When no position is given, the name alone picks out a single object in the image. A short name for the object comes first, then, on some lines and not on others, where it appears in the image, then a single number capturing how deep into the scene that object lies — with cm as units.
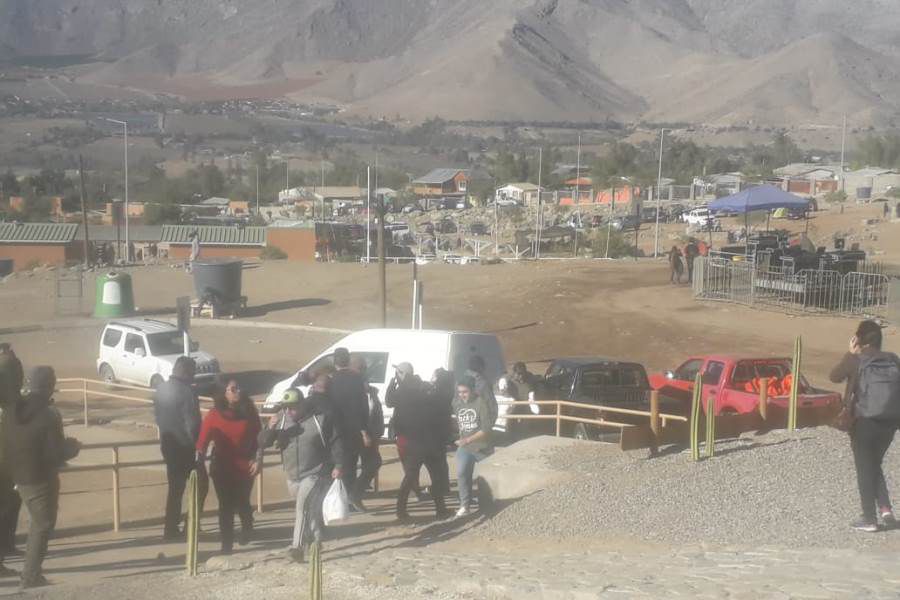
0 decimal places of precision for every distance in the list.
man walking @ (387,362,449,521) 983
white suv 2184
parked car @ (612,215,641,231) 6744
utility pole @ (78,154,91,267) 4597
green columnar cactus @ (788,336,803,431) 1159
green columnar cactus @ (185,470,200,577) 778
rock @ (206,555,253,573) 826
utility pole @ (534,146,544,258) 5530
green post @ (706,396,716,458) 1060
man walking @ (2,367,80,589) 763
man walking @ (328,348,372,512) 967
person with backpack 784
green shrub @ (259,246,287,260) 5319
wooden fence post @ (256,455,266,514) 1111
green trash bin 3266
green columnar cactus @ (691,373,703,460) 1020
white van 1479
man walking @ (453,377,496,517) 996
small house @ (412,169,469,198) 11750
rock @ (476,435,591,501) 1016
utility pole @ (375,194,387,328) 2650
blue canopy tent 3266
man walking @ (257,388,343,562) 839
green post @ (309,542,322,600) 594
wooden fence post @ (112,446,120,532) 1023
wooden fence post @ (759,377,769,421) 1230
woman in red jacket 884
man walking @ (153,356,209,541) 928
